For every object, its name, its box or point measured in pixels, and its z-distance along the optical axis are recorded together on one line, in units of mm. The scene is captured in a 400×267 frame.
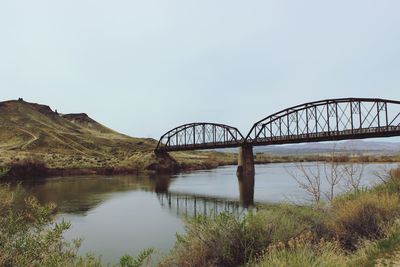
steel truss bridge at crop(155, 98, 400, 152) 56375
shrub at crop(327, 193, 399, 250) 10180
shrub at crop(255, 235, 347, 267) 6609
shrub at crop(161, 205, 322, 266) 9008
